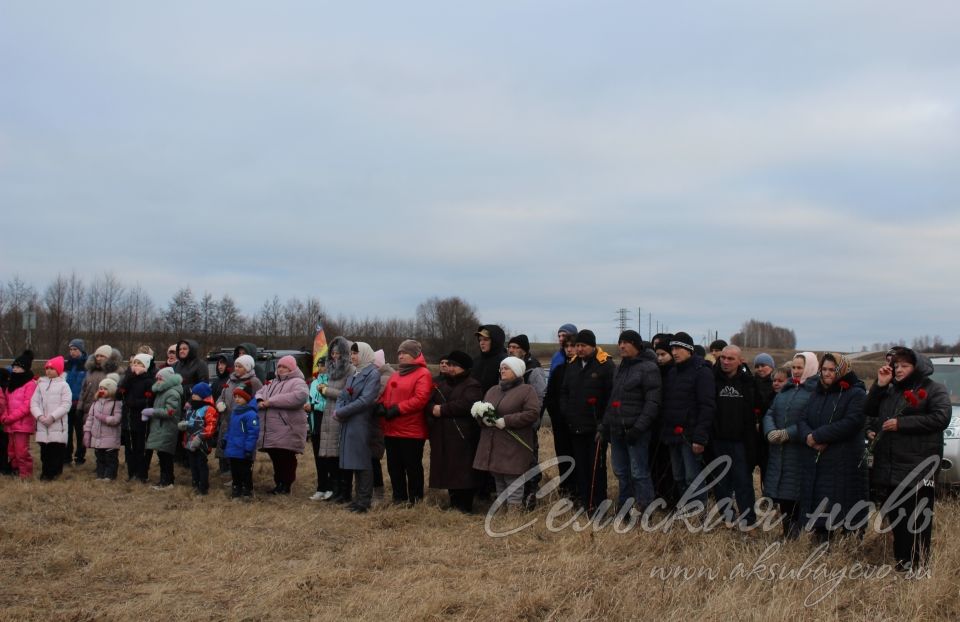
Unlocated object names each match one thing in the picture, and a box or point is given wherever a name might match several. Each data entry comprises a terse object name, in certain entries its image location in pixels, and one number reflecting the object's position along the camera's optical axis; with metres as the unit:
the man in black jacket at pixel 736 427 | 7.70
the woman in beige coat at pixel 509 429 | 8.65
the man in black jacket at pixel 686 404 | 7.79
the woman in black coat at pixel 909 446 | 6.09
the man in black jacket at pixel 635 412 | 7.95
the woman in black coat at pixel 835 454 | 6.71
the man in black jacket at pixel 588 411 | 8.65
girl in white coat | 10.87
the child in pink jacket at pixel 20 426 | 11.00
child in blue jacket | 9.66
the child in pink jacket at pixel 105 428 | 11.02
